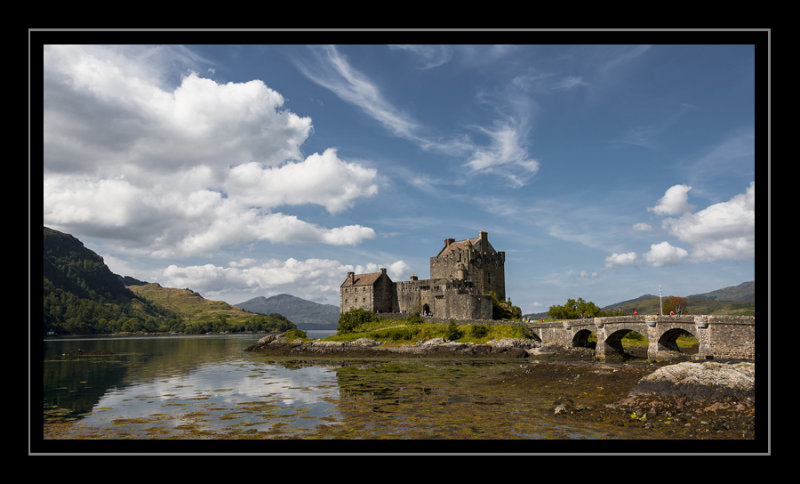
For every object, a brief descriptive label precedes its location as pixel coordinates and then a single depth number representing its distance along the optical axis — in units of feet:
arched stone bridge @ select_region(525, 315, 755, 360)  115.65
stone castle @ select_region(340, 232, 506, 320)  238.27
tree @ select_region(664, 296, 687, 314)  335.81
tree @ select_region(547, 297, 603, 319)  213.87
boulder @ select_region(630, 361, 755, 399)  56.80
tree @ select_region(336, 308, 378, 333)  255.29
